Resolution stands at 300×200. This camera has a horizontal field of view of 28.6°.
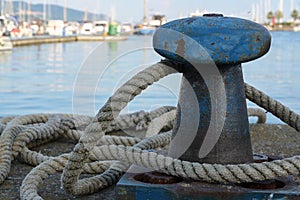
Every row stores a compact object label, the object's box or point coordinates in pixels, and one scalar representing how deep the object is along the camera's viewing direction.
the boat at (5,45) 24.36
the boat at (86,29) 60.36
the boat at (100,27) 64.34
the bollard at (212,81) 2.50
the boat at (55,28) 54.22
